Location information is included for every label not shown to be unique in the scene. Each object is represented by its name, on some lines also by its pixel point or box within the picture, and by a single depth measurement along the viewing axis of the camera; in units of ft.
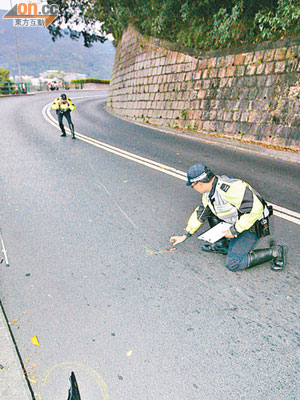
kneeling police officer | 10.69
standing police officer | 36.86
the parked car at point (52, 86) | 146.00
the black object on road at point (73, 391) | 6.25
